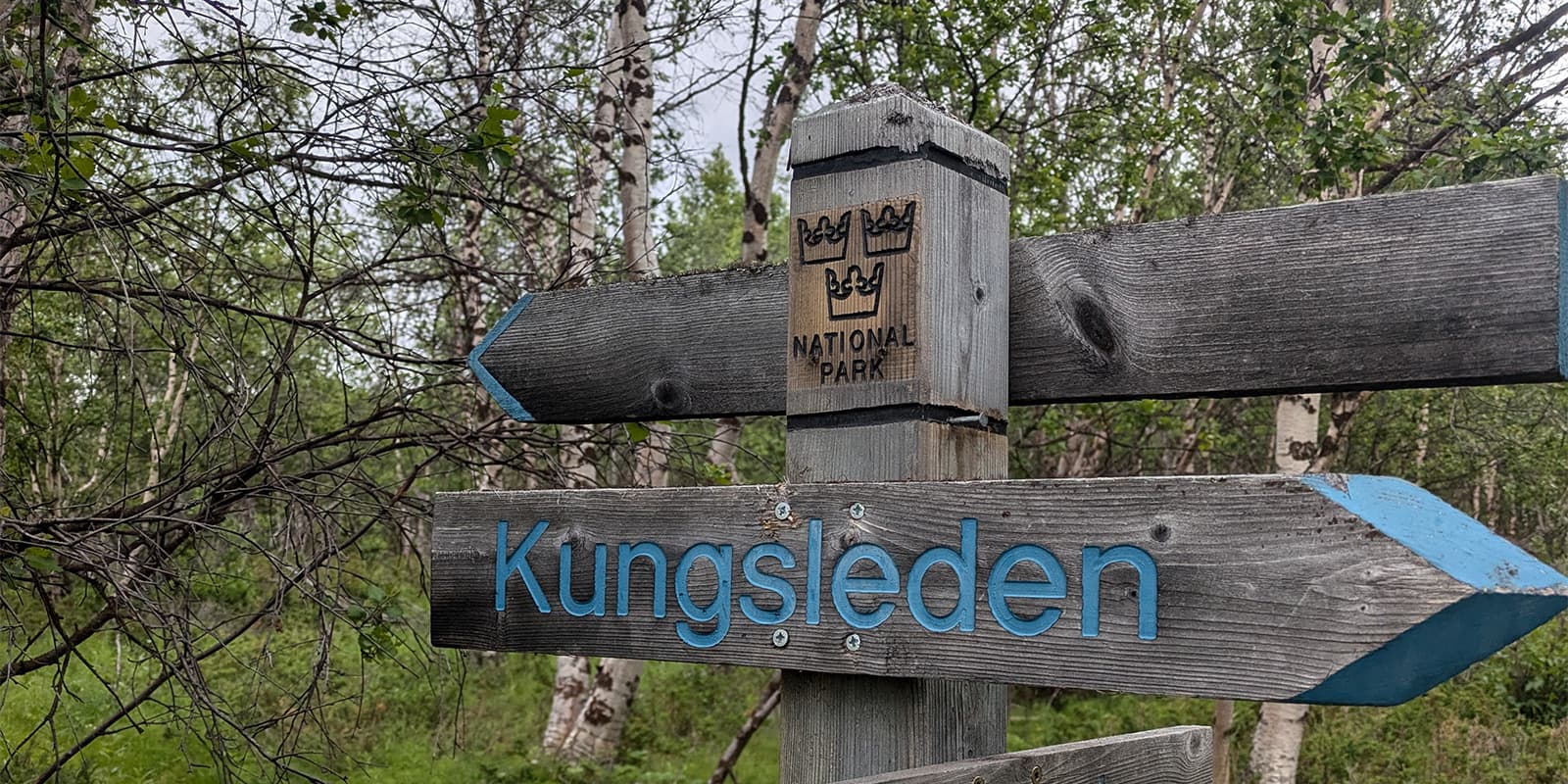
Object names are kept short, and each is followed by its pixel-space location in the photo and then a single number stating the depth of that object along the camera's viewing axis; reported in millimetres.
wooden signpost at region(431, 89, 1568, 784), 1451
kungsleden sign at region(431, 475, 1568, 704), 1383
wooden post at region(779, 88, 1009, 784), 1873
